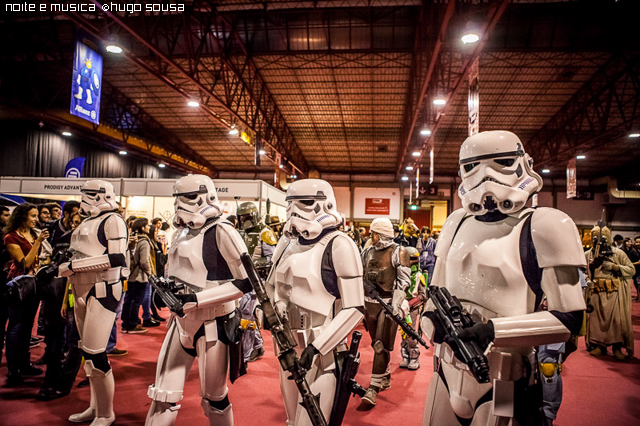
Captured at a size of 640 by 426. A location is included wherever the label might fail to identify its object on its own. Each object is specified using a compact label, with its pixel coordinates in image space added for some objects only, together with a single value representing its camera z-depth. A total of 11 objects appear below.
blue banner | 7.75
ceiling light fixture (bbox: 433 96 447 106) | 10.38
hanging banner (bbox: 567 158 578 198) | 16.08
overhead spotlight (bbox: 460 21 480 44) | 7.21
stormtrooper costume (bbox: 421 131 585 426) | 1.61
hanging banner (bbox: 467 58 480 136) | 7.75
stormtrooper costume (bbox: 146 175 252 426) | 2.66
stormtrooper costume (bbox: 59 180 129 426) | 3.41
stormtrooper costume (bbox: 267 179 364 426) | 2.33
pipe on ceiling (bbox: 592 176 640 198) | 23.80
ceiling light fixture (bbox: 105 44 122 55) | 8.54
